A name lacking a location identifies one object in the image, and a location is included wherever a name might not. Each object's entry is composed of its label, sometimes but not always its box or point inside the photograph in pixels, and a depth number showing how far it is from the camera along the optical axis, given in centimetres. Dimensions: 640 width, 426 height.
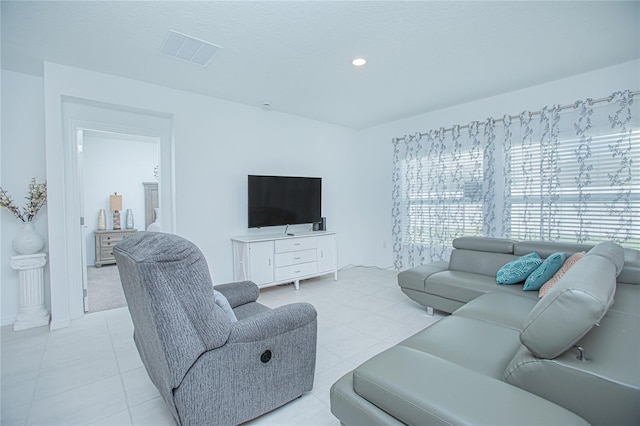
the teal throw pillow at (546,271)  244
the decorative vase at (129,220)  596
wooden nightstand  545
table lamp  578
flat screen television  400
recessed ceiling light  277
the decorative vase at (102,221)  564
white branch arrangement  294
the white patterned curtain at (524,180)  299
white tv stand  370
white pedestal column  288
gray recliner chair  128
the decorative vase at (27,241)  290
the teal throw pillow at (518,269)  262
